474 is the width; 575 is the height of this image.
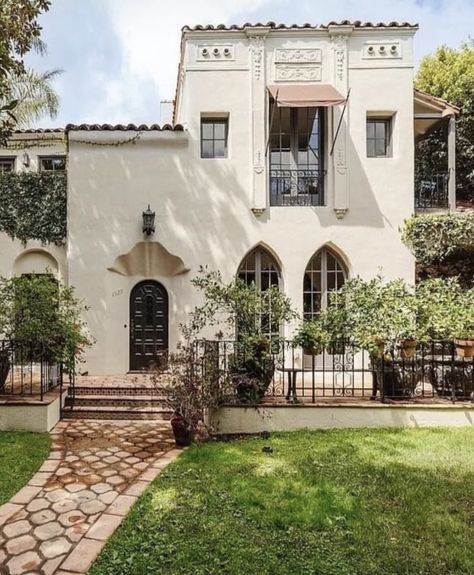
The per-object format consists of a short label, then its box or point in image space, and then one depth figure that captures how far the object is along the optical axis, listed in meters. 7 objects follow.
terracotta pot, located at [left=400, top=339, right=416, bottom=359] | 7.41
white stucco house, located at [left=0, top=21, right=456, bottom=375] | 10.90
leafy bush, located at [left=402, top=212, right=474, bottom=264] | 10.48
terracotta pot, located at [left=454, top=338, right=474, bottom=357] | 7.21
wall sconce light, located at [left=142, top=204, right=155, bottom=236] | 10.74
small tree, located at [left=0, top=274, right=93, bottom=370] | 7.70
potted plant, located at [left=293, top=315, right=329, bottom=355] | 7.71
